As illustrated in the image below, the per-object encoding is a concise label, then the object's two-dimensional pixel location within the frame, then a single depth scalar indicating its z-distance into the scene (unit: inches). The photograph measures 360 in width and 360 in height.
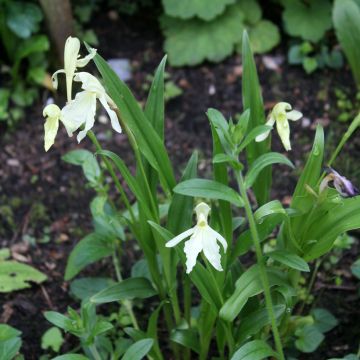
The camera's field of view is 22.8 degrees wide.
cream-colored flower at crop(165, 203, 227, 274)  22.0
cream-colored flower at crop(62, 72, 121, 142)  22.2
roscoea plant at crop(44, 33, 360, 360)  23.1
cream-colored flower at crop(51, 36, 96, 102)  22.3
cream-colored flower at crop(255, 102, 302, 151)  23.7
